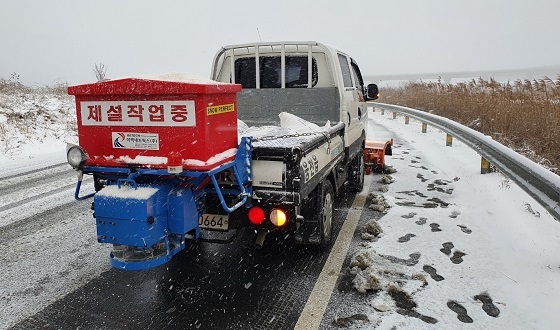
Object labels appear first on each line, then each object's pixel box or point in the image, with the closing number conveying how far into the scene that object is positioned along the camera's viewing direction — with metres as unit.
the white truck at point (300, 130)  3.50
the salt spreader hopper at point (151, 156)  2.98
